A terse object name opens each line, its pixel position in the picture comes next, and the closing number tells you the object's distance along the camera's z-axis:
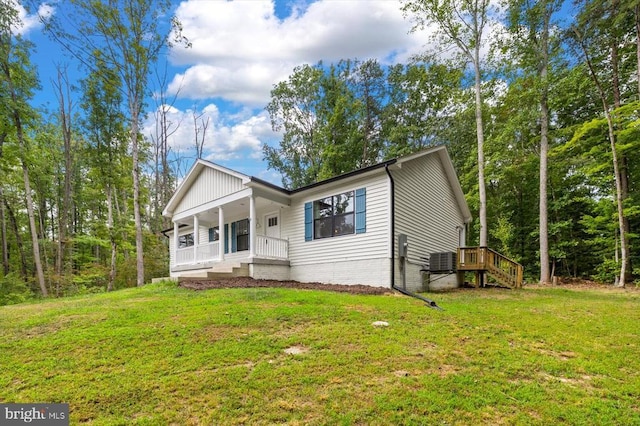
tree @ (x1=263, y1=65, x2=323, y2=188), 23.98
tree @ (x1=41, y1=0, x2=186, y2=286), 13.00
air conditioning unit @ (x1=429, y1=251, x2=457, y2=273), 10.47
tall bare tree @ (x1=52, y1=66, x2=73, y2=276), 15.90
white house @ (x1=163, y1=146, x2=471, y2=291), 9.67
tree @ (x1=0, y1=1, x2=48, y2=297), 12.77
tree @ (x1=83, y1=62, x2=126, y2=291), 16.30
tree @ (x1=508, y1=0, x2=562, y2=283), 13.30
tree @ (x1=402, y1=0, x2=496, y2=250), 13.95
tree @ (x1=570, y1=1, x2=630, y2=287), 11.84
